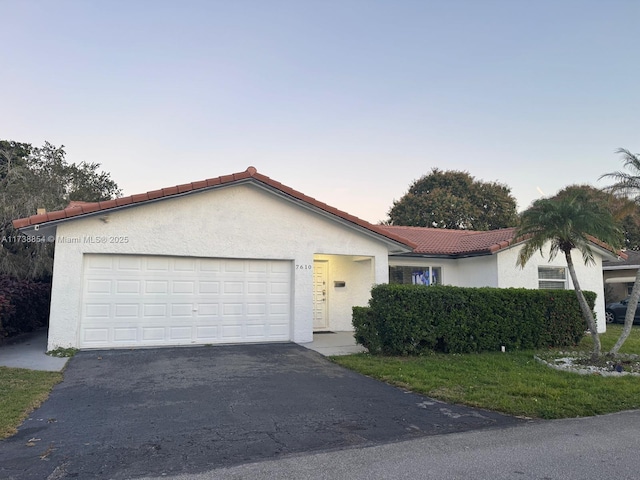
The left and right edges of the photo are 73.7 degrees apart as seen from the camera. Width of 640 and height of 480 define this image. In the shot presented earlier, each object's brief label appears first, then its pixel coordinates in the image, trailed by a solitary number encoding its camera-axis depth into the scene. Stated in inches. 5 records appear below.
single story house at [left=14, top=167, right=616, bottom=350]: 400.2
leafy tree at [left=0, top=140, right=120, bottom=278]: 553.3
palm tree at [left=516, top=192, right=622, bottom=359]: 364.8
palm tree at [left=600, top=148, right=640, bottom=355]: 373.4
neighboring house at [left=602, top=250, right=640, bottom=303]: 944.3
